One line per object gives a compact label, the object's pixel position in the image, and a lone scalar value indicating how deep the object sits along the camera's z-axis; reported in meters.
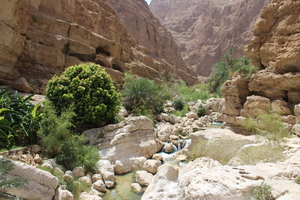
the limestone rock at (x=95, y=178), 7.45
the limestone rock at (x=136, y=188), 7.10
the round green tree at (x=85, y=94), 10.27
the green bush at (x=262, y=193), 3.20
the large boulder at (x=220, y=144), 7.54
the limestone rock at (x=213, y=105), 19.33
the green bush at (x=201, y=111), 19.53
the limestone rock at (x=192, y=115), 18.45
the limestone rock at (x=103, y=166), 8.20
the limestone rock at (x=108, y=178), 7.40
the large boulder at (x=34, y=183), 4.87
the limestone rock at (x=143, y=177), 7.49
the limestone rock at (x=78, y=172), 7.35
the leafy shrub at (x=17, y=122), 7.55
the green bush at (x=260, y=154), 5.36
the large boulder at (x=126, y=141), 9.46
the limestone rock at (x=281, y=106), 8.72
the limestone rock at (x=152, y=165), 8.48
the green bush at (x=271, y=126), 6.67
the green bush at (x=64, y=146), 7.88
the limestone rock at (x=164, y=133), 12.37
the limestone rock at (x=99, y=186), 6.97
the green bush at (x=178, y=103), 22.13
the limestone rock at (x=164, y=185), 4.45
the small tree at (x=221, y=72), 32.69
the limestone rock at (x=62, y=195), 5.53
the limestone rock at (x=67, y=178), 6.58
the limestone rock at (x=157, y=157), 10.00
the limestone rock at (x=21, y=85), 14.34
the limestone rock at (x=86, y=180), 6.99
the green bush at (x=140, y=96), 15.52
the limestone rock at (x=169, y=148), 11.11
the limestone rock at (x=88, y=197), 6.11
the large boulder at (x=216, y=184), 3.38
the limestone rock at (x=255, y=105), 9.09
